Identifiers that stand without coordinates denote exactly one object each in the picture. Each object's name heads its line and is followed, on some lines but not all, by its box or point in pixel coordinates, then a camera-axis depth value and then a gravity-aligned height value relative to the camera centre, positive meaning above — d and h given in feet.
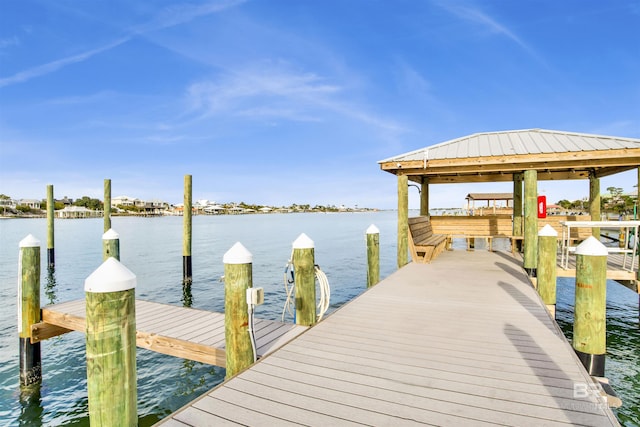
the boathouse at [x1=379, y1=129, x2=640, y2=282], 26.68 +4.12
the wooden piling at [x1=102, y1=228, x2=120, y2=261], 26.48 -2.39
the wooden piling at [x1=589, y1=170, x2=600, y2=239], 38.39 +1.39
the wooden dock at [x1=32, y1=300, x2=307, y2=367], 15.80 -6.29
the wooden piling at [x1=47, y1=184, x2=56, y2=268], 66.95 -2.57
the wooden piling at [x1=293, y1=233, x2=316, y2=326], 16.94 -3.36
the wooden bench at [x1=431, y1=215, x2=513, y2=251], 41.86 -1.99
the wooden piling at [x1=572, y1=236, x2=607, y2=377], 12.97 -3.72
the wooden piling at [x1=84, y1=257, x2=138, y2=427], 8.13 -3.19
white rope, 18.75 -4.43
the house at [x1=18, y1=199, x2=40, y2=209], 436.72 +13.76
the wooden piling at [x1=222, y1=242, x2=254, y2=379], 12.64 -3.86
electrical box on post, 12.49 -3.10
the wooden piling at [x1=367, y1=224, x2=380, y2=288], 27.22 -3.41
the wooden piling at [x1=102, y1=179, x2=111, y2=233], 62.34 +2.04
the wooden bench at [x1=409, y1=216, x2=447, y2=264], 31.50 -3.08
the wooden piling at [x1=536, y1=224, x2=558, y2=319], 20.57 -3.60
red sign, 40.55 +0.30
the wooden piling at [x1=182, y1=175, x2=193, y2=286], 50.52 -5.21
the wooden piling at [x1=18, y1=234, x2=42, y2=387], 20.75 -5.61
